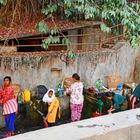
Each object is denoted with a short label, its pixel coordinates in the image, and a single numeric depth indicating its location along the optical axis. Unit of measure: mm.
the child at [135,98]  5070
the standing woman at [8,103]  4311
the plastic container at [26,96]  4859
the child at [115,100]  5247
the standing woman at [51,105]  4694
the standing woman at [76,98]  4839
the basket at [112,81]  5720
